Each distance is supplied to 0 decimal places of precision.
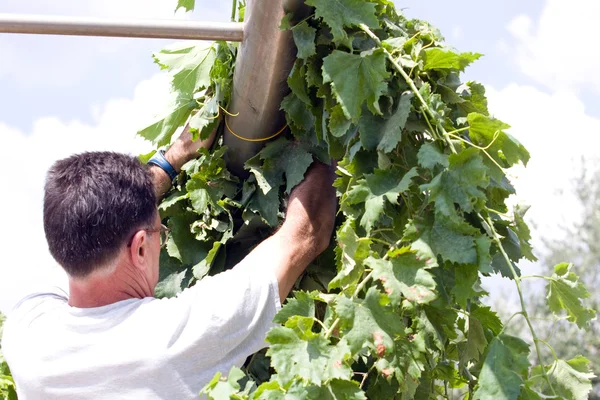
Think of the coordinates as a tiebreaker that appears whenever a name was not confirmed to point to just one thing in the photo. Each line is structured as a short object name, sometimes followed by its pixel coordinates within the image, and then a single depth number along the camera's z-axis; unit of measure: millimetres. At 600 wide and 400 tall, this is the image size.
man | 1620
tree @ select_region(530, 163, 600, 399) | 11758
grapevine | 1499
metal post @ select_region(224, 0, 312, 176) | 1883
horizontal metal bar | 1989
